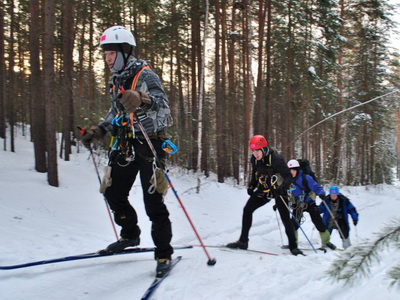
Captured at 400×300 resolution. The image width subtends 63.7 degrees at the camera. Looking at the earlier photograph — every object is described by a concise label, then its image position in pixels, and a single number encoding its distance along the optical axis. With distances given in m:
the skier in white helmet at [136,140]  3.55
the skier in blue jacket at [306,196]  7.61
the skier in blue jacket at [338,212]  8.30
